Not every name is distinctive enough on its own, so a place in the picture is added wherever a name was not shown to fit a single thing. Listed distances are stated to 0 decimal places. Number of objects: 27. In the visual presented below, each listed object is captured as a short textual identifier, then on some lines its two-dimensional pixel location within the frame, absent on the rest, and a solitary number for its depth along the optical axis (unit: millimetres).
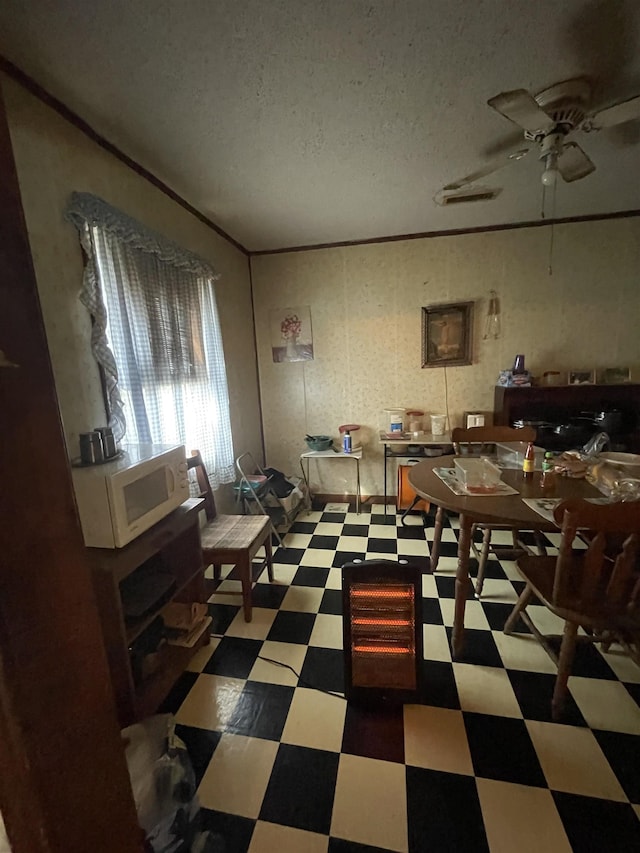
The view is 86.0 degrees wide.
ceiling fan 1213
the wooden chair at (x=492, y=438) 2121
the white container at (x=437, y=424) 3084
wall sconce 2979
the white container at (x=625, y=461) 1547
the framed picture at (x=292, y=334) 3258
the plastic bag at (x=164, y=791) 901
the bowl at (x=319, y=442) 3207
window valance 1447
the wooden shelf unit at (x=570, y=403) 2715
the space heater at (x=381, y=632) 1280
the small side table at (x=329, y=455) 3078
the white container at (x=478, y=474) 1515
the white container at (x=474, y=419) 3004
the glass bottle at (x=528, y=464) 1643
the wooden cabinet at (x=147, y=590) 1160
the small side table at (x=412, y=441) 2949
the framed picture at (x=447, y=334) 3025
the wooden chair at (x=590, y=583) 1054
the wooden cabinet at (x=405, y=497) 3068
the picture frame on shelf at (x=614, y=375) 2840
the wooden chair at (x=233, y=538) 1815
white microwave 1196
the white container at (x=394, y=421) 3127
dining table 1243
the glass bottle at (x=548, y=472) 1502
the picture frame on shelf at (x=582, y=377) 2875
